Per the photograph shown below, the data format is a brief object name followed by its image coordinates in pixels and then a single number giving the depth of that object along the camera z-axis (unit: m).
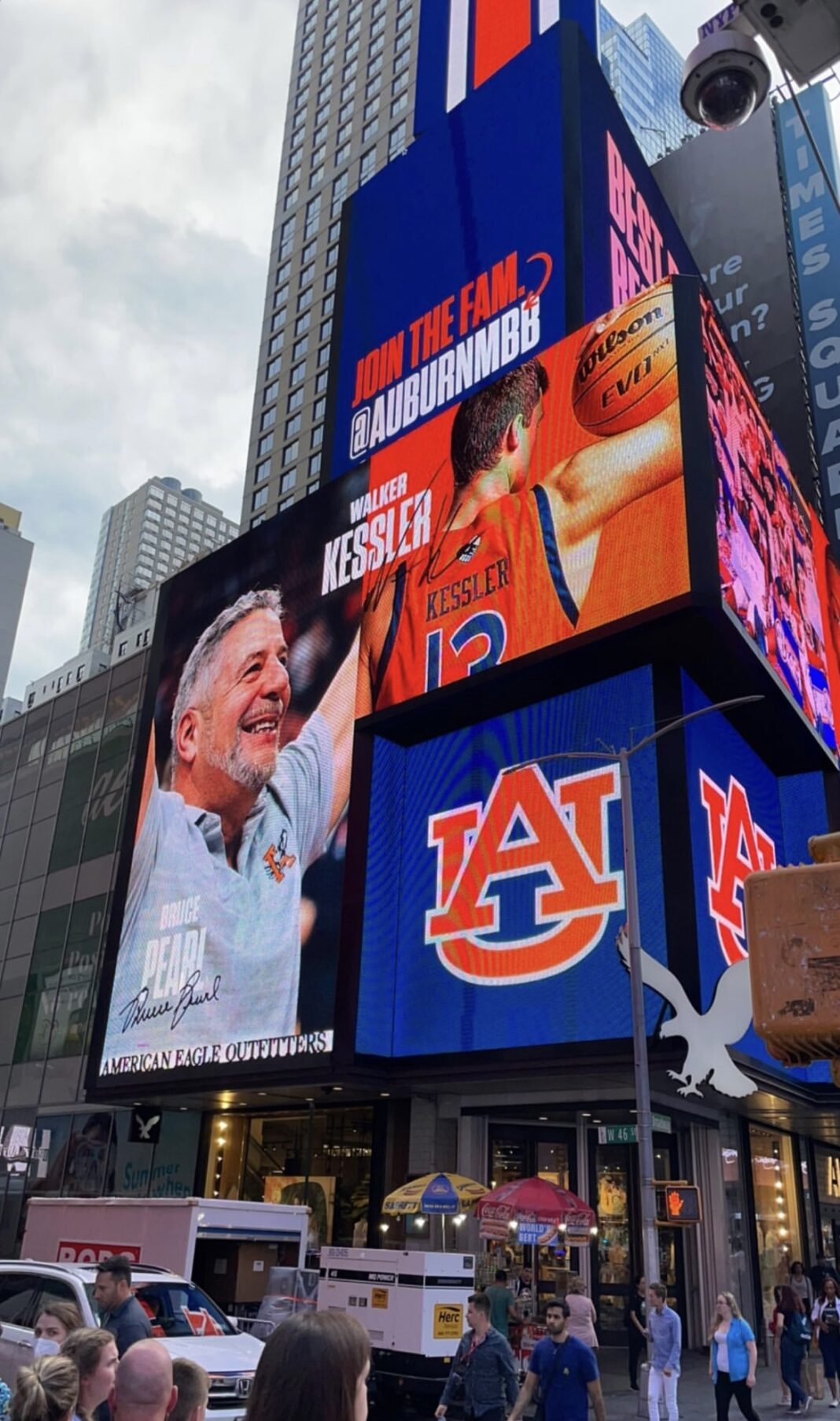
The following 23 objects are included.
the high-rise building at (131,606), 56.69
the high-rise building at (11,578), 69.75
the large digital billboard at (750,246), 47.03
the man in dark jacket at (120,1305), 8.78
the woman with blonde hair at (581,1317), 17.78
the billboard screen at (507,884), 23.73
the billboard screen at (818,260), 45.38
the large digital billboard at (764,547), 25.81
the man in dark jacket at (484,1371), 10.35
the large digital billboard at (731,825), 23.61
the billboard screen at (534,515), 25.19
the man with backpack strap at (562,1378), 9.96
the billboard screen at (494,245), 32.91
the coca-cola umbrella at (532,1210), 21.66
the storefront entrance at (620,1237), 26.44
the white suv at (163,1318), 11.91
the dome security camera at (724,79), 4.89
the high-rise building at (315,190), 75.69
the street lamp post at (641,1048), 15.69
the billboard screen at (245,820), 28.30
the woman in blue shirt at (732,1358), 15.56
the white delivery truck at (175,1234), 18.64
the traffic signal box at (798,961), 2.24
